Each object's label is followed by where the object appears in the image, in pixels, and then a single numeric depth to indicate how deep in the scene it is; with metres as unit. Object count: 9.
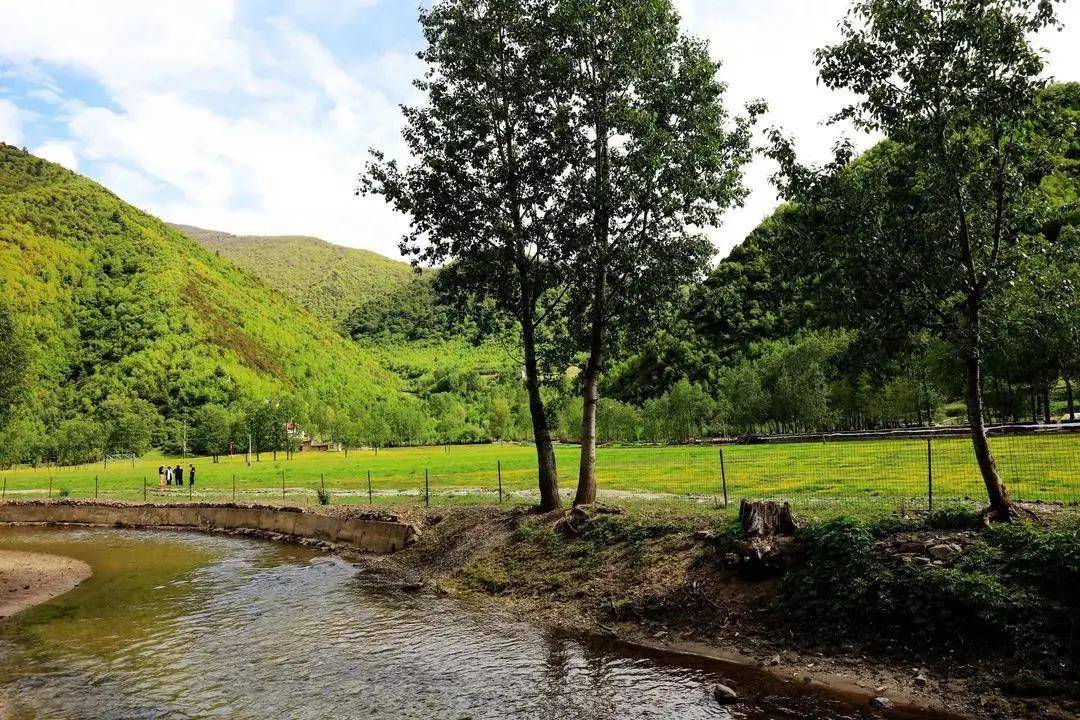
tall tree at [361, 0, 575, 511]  21.38
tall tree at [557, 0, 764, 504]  19.64
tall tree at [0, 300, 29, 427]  52.59
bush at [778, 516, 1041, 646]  10.06
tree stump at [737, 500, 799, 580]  13.52
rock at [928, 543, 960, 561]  11.42
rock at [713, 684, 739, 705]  9.78
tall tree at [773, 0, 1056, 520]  12.95
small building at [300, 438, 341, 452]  150.73
